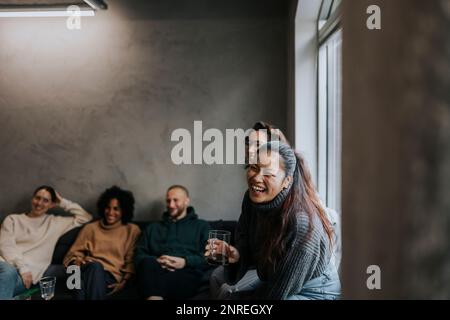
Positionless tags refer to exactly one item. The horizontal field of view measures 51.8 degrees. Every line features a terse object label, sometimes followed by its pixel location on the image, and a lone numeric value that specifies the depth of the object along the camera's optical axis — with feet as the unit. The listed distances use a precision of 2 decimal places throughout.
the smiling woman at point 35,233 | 8.64
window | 7.78
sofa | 8.08
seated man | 7.89
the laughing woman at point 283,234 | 4.03
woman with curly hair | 8.19
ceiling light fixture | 9.30
